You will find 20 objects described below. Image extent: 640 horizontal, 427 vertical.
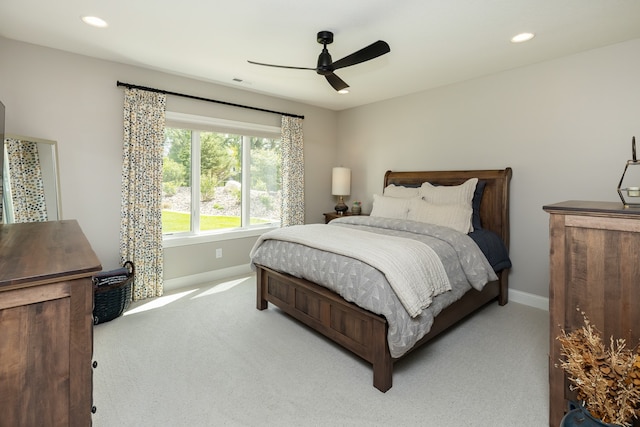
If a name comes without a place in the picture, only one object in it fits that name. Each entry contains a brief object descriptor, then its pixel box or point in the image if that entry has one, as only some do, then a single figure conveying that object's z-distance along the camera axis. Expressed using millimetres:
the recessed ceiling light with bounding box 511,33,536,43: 2560
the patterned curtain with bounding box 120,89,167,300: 3320
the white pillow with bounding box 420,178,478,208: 3400
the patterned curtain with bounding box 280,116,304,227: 4645
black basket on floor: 2812
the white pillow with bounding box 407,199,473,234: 3131
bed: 1967
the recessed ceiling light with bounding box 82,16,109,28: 2369
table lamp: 4930
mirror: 2678
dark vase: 1226
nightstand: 4864
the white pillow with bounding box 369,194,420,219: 3627
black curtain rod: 3306
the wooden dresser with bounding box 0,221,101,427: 881
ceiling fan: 2230
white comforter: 1976
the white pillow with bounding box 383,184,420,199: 3841
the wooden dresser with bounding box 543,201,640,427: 1437
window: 3806
